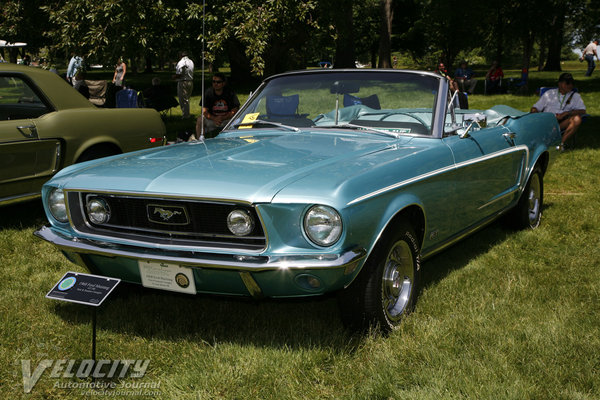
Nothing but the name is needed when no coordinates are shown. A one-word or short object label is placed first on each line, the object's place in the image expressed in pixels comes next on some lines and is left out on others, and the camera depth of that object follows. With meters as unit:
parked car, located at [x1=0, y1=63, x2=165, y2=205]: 5.54
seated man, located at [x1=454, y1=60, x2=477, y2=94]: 21.65
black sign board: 2.82
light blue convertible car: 2.95
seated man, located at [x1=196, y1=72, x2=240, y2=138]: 9.34
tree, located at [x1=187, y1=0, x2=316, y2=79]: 9.31
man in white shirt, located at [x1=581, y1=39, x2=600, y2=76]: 30.09
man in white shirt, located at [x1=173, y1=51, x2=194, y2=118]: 15.09
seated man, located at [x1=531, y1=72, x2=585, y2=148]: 9.99
